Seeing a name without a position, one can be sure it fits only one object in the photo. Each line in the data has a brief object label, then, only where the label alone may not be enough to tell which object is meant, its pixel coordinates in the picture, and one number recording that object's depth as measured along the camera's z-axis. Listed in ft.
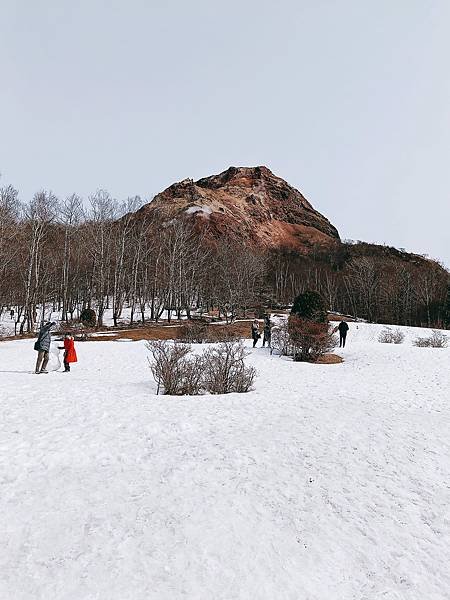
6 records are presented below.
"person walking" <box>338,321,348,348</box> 75.56
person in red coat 43.01
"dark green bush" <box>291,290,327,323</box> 82.49
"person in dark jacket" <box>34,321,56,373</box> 38.58
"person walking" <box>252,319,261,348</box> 75.76
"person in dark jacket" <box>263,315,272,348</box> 72.41
